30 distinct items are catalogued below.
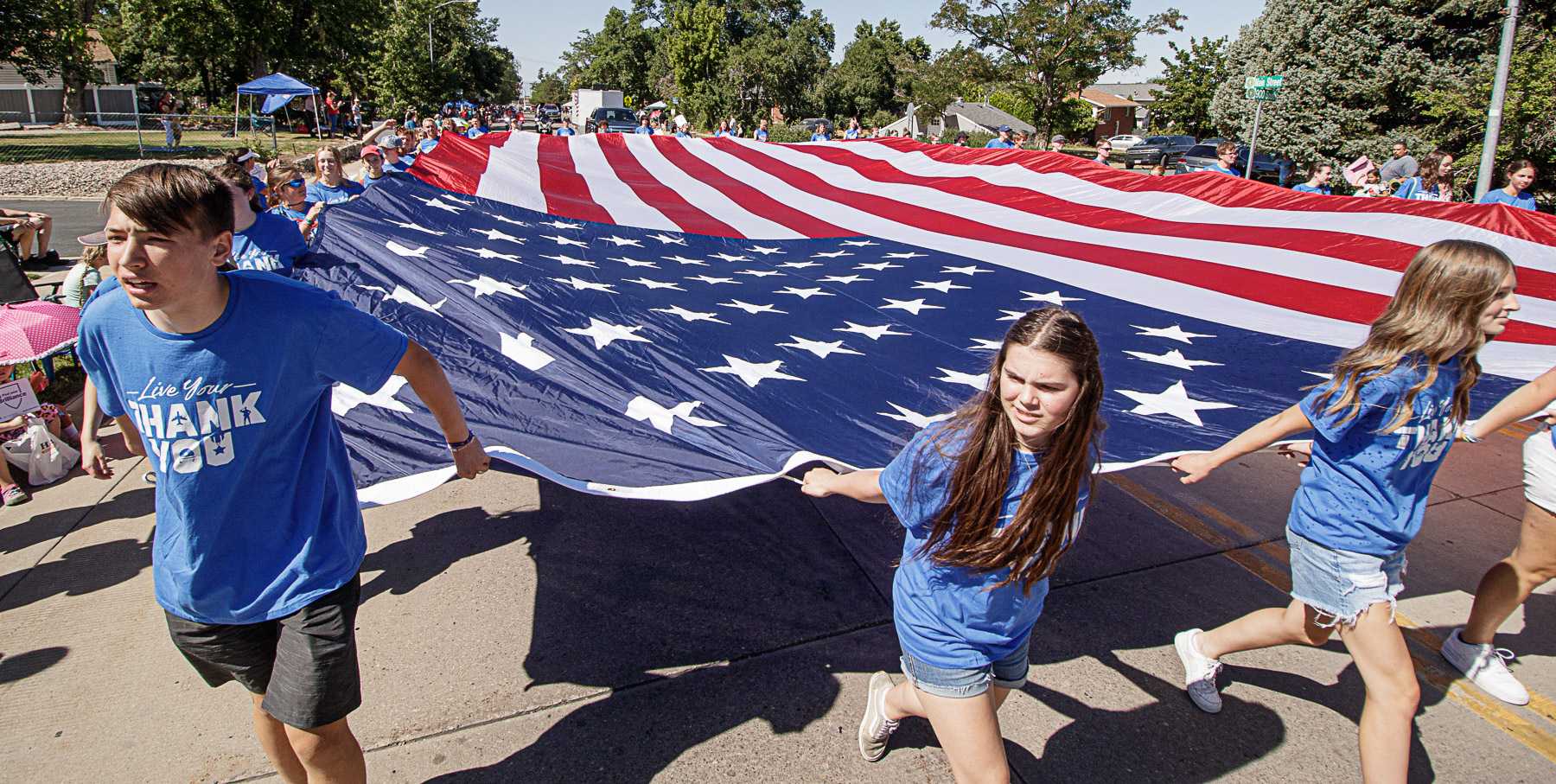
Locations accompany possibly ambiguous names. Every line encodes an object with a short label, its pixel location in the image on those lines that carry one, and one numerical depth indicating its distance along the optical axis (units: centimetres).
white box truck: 3850
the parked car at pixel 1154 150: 2555
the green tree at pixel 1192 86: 2669
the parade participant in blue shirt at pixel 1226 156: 800
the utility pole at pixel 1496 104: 871
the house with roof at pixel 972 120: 4634
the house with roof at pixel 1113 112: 6669
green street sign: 1136
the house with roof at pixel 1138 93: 7250
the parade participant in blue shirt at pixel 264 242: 371
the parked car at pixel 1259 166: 1683
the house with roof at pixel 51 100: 3012
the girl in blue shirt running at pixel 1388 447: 196
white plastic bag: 406
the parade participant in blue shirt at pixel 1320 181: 816
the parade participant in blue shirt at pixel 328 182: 570
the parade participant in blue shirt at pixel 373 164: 639
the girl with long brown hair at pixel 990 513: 161
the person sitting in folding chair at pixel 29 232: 840
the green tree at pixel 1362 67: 1349
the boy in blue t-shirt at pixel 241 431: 151
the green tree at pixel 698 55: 4134
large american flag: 280
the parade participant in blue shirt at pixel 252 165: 496
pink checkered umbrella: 410
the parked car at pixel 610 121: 2833
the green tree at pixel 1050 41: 3123
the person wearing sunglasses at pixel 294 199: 512
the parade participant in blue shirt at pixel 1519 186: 580
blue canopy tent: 1939
